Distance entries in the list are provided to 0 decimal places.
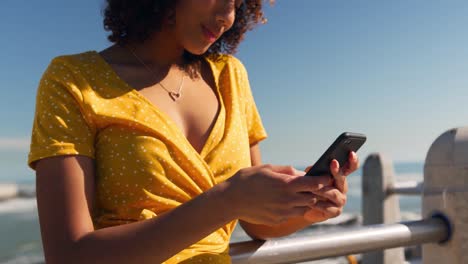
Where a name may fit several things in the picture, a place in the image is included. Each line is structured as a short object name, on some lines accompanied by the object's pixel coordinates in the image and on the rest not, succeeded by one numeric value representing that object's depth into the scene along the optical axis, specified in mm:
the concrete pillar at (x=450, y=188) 1829
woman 1126
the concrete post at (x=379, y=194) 4535
